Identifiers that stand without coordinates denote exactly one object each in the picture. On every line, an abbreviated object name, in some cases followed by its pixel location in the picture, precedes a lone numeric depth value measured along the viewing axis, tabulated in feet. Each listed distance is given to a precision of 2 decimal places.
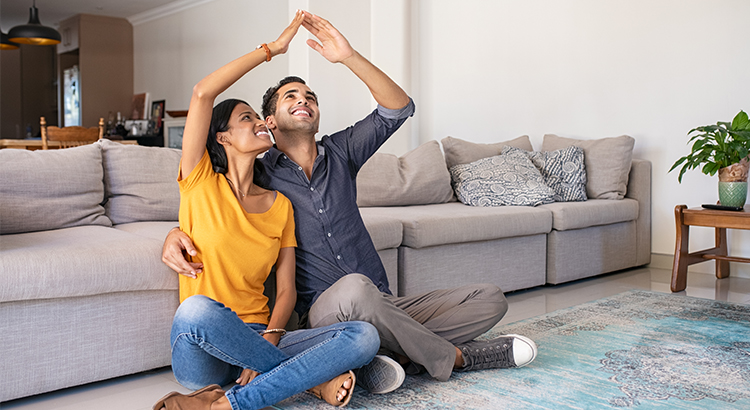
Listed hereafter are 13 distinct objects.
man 6.58
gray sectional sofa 5.91
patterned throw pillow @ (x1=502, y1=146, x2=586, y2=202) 13.23
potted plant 11.00
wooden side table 10.69
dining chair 16.14
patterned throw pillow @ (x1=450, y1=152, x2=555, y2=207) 12.53
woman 5.24
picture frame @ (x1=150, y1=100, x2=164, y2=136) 26.99
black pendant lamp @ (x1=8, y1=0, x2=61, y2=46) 22.19
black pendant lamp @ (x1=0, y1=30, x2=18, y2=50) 24.07
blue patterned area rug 5.91
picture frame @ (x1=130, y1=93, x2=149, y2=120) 28.76
